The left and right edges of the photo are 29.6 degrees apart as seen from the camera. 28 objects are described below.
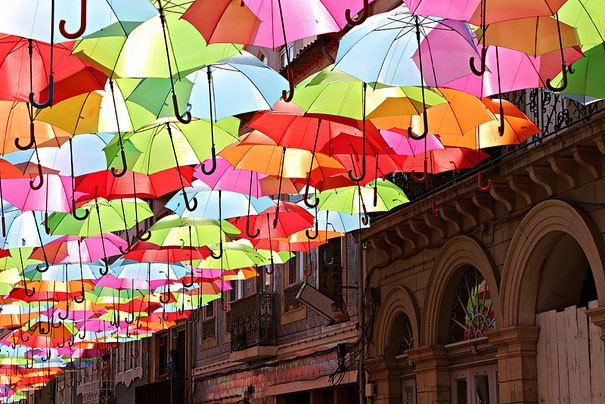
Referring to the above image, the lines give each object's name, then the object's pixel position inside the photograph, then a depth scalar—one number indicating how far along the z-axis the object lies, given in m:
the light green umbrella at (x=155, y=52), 9.91
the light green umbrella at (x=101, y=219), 16.22
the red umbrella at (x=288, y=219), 15.97
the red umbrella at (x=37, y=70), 10.00
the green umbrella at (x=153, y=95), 11.14
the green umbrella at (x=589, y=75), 10.53
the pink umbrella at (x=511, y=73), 10.40
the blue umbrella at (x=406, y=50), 10.11
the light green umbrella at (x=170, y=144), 12.66
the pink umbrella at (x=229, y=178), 14.16
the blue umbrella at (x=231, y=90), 11.64
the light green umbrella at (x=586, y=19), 9.50
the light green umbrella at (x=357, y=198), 15.56
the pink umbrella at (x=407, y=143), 12.06
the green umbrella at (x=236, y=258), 18.34
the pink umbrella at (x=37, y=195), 14.10
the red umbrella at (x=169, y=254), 18.02
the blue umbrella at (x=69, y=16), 8.88
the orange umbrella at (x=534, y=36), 9.51
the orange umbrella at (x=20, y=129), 11.49
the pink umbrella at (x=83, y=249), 17.86
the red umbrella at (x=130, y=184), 13.72
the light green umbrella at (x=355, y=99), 10.59
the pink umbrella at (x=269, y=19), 9.16
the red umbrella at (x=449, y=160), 12.82
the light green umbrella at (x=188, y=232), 16.67
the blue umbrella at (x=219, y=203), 16.10
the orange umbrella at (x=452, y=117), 11.04
